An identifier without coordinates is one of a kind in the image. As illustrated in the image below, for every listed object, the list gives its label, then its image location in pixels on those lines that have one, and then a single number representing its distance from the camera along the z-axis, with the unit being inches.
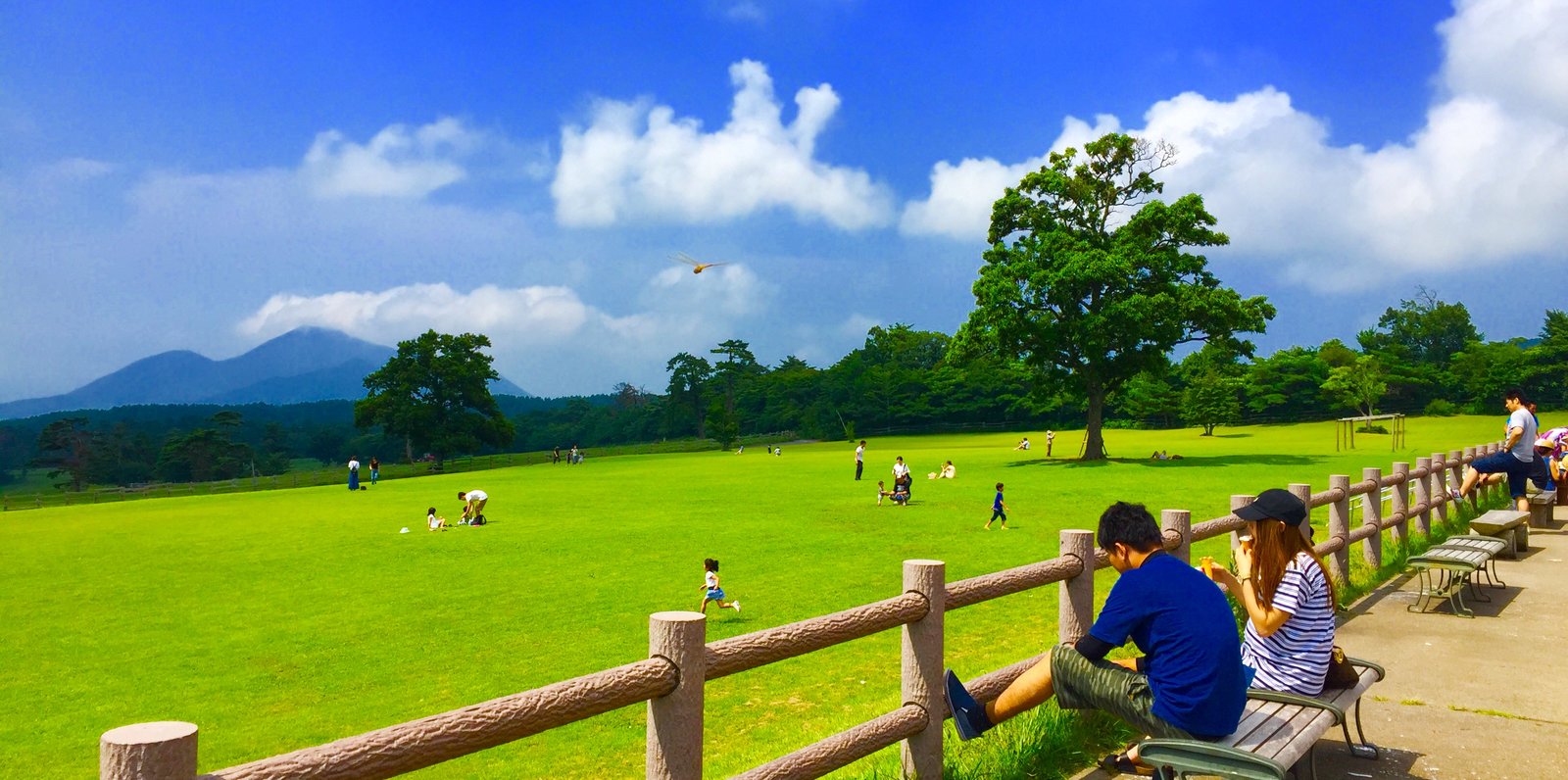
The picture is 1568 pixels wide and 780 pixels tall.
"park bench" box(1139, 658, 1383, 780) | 155.4
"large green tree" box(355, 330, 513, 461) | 3452.3
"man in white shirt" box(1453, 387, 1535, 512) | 525.0
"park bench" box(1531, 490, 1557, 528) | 572.7
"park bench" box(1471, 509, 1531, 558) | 441.7
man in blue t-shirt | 169.0
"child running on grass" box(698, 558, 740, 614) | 530.9
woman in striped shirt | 197.0
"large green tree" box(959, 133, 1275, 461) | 1787.6
